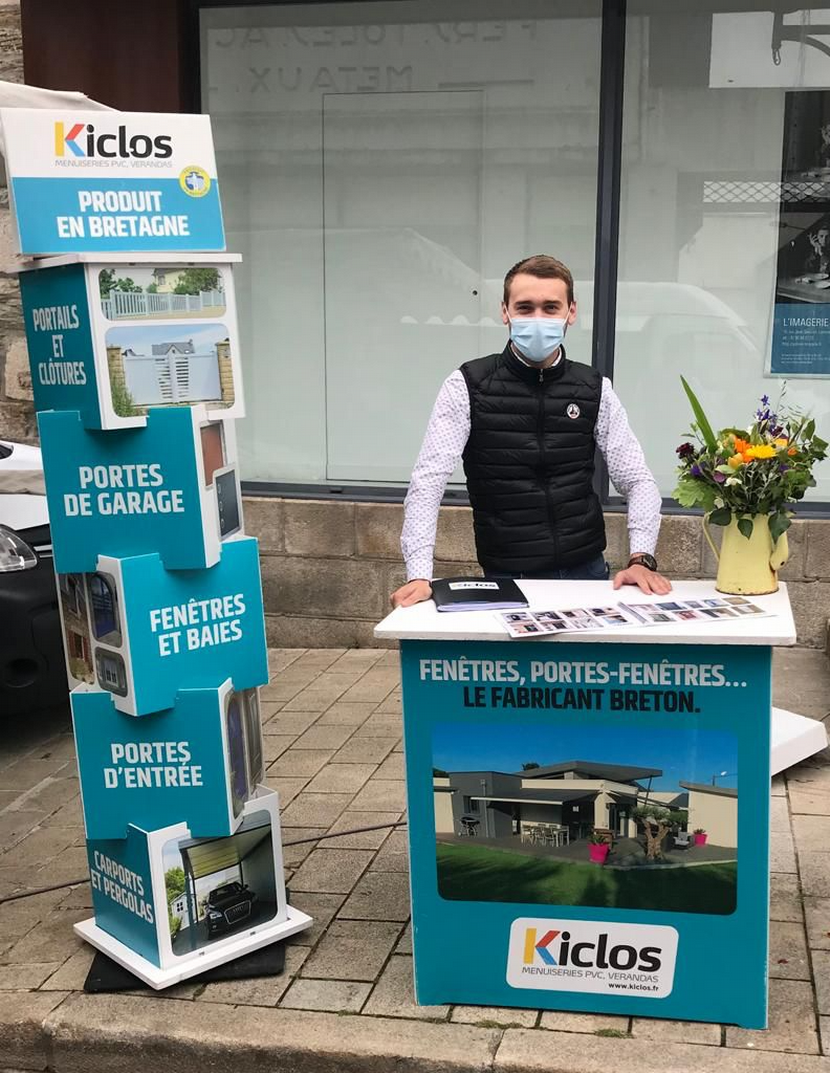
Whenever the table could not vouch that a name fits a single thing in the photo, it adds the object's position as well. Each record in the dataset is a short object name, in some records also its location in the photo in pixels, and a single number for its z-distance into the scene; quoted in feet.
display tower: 11.31
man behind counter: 13.30
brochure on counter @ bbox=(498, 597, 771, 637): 11.03
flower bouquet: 12.06
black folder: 11.79
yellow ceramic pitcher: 12.21
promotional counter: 10.92
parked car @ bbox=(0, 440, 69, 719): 18.48
